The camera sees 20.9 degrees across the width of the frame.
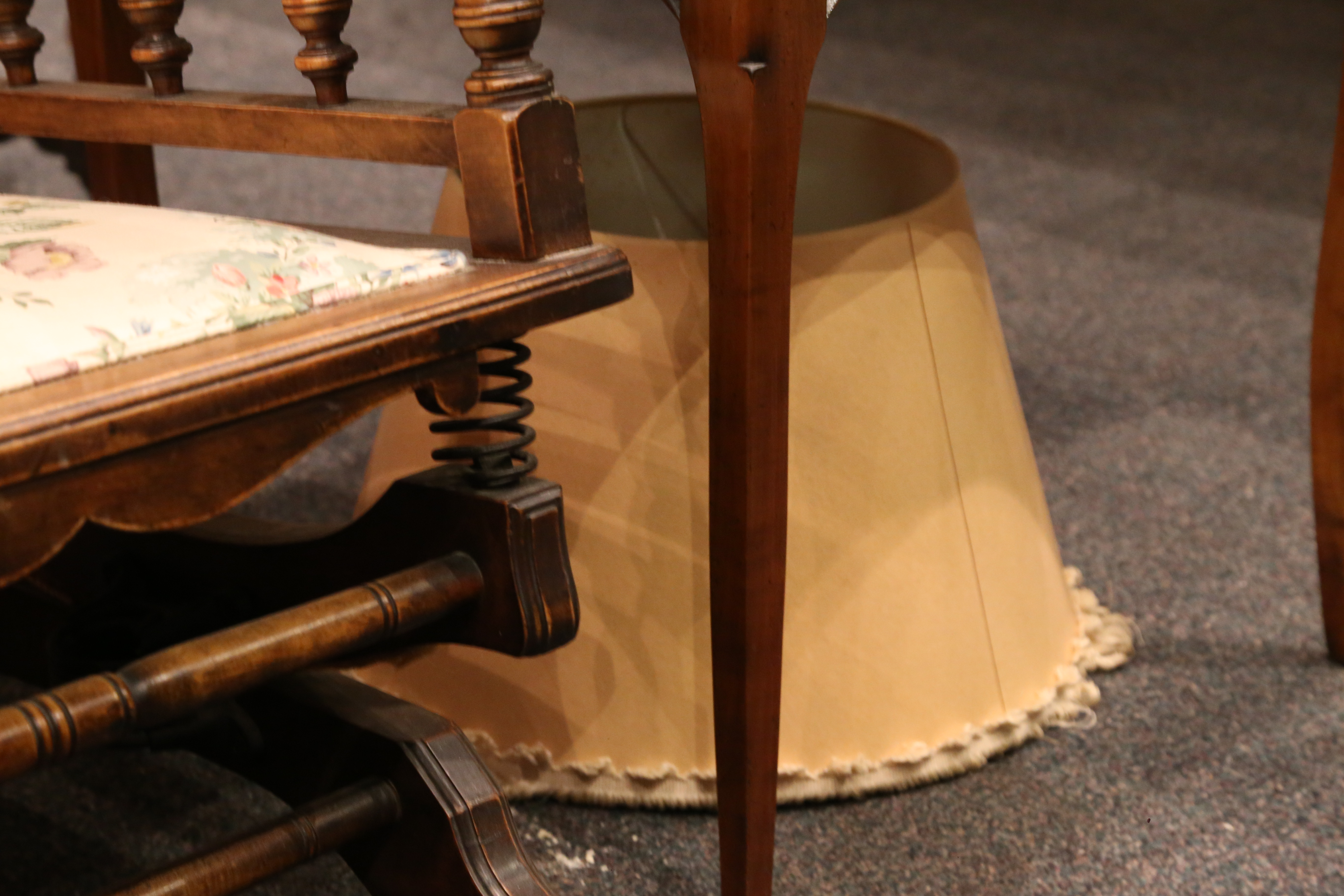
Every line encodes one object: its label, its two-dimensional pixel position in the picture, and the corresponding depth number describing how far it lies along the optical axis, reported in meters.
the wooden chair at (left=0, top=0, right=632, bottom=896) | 1.58
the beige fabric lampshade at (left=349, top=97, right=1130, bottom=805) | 1.94
